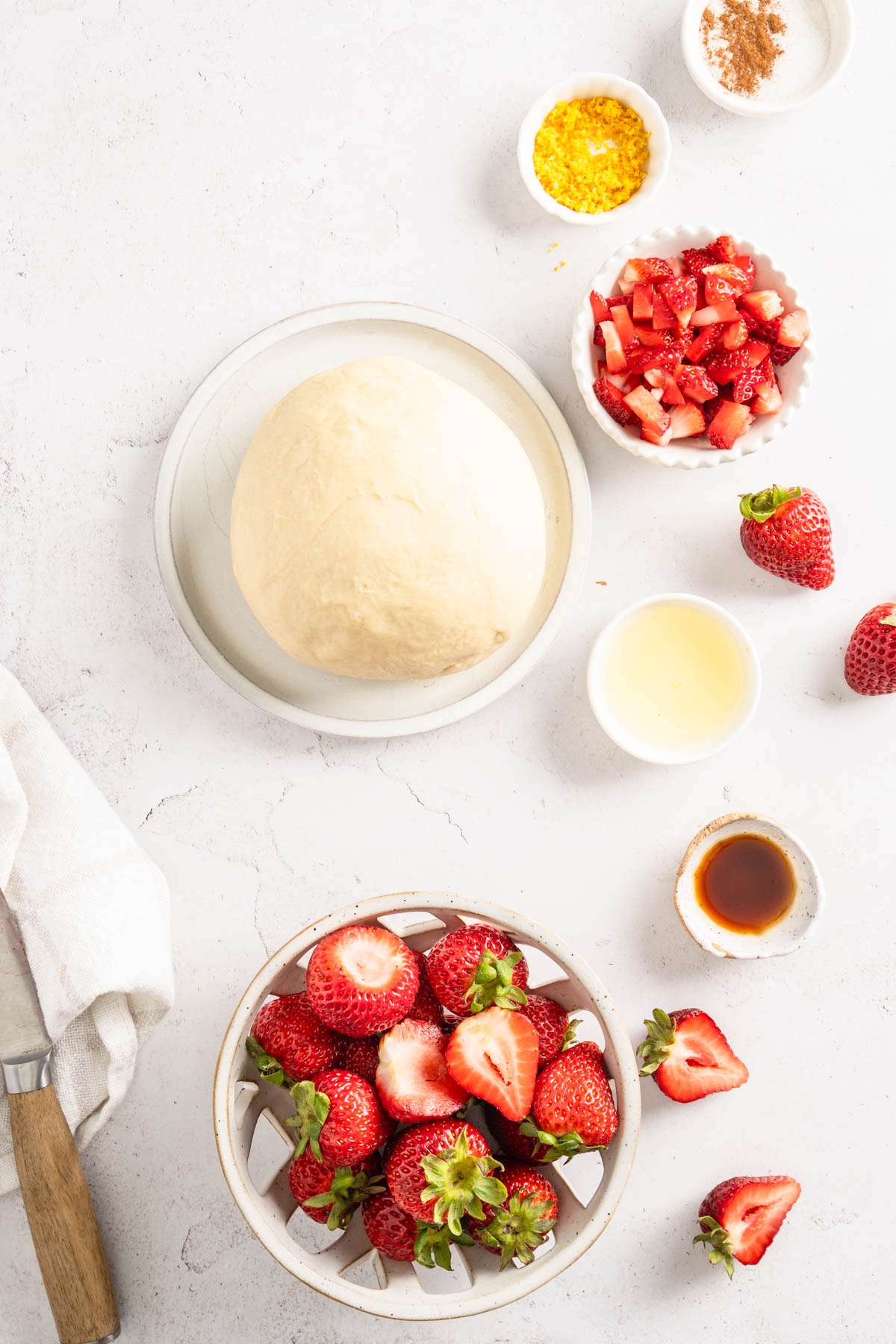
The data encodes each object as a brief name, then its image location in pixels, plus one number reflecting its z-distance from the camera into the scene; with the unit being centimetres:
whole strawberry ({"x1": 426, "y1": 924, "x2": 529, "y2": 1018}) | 102
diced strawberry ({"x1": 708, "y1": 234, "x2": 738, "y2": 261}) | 111
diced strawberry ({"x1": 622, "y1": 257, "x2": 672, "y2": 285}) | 111
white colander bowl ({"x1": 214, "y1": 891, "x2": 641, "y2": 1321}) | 102
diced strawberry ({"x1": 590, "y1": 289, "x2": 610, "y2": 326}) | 111
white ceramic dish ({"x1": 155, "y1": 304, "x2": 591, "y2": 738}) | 111
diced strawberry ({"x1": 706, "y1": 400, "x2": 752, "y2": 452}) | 110
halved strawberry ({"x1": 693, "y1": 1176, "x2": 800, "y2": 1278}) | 110
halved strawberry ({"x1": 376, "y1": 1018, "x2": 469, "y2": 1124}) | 101
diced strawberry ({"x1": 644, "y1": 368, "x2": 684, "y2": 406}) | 110
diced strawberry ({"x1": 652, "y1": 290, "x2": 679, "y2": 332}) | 110
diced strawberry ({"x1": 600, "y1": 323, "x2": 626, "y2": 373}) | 110
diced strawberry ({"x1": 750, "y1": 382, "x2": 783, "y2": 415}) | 111
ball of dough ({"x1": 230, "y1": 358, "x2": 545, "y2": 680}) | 104
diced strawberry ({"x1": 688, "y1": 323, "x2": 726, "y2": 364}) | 111
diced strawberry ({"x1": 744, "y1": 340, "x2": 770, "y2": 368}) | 111
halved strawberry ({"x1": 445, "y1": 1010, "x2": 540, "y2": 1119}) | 101
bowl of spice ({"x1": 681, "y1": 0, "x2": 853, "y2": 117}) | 113
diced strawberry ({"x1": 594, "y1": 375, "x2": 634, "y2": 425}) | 111
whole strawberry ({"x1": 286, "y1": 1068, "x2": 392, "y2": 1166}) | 100
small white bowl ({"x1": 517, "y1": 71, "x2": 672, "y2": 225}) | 112
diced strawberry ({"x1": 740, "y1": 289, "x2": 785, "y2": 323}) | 111
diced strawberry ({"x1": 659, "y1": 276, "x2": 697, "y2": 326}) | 110
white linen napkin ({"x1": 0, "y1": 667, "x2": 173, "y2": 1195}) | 109
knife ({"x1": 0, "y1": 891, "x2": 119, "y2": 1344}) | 107
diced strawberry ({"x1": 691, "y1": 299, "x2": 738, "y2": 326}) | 110
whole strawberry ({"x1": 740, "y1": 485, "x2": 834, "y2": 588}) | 110
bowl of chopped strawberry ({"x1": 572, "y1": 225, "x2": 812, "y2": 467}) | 110
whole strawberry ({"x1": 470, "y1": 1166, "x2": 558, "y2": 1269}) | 101
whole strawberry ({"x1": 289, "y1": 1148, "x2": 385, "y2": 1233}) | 102
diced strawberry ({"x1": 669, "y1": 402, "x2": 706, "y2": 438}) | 111
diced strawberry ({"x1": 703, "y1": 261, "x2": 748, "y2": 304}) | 110
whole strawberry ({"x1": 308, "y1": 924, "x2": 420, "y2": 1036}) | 102
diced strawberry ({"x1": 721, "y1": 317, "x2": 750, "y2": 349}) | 110
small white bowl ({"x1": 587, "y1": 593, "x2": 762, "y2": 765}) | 112
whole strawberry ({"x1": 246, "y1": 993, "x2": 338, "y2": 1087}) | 103
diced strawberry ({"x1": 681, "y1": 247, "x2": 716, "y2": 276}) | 111
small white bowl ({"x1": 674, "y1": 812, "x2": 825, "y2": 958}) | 112
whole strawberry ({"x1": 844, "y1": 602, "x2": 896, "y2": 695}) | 112
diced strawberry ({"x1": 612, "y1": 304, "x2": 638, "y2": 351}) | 111
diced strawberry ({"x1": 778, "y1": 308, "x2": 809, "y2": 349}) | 111
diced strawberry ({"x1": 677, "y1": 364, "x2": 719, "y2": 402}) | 110
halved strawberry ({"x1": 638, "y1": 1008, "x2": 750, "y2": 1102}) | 110
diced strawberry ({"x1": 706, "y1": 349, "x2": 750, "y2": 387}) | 110
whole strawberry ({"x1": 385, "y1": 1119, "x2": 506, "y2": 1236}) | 99
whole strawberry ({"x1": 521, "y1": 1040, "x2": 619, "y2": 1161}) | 102
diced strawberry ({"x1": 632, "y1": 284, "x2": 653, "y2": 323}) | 110
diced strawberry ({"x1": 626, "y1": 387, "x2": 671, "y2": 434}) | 110
